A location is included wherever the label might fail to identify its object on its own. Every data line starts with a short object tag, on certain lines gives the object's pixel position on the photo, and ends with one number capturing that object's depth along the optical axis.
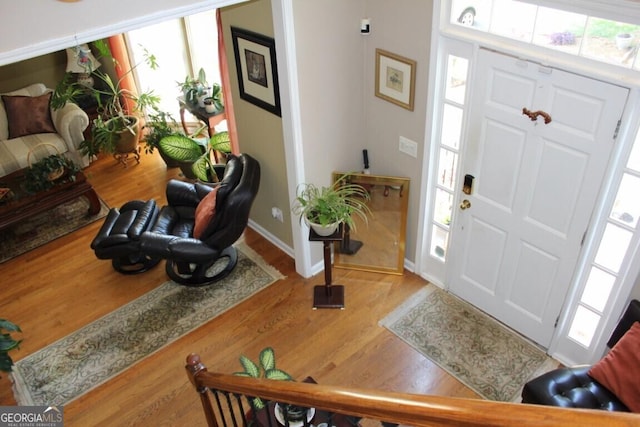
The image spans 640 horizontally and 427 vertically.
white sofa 5.83
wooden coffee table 5.31
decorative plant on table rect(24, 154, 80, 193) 5.34
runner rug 4.10
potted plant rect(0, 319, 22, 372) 3.34
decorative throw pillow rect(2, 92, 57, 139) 6.12
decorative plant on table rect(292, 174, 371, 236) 4.27
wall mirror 4.66
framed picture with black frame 4.16
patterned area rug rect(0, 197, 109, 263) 5.48
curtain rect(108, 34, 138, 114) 6.49
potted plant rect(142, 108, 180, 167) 5.95
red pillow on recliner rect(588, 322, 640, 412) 3.12
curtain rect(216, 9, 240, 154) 4.77
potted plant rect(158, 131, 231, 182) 5.57
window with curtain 6.42
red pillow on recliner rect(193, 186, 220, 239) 4.61
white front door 3.25
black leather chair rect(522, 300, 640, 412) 3.23
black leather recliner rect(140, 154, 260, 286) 4.49
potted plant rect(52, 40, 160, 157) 6.14
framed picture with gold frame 4.06
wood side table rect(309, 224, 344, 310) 4.35
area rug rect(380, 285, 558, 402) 3.95
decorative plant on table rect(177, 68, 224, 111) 6.08
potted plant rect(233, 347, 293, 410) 2.78
